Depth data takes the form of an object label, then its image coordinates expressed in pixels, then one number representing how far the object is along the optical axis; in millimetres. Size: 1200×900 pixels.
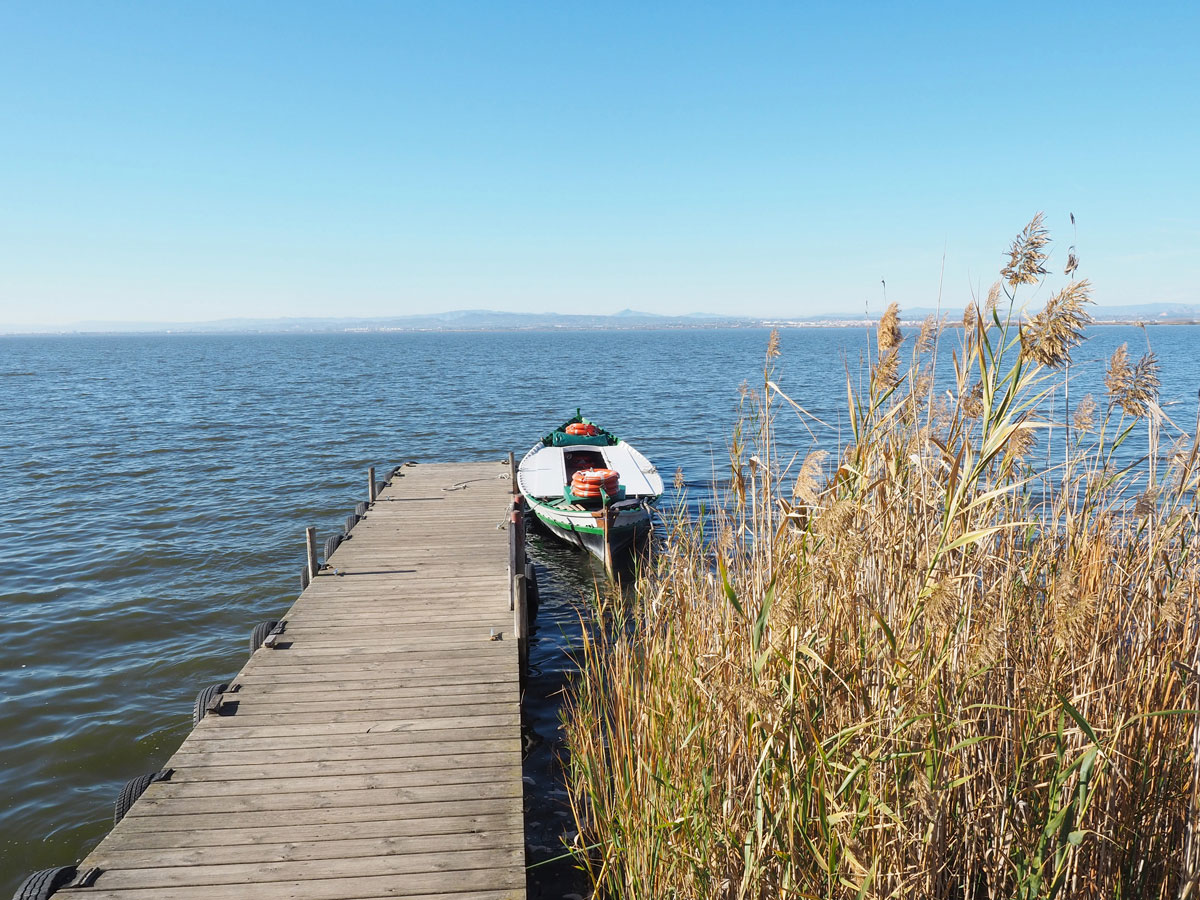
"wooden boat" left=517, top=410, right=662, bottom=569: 13461
